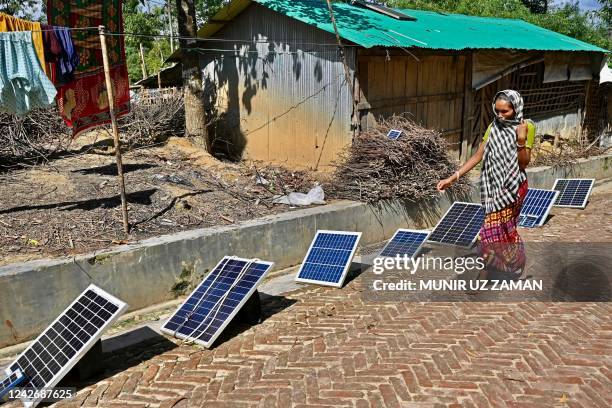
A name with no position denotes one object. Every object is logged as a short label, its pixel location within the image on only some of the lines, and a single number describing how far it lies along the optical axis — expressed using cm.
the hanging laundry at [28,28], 549
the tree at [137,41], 2431
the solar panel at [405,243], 684
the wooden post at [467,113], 1109
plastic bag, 750
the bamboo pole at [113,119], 543
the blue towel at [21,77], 537
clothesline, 874
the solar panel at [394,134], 819
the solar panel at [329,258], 618
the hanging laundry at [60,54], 567
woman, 479
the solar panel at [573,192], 981
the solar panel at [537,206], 869
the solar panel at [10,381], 396
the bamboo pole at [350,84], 842
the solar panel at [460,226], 725
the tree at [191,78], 952
